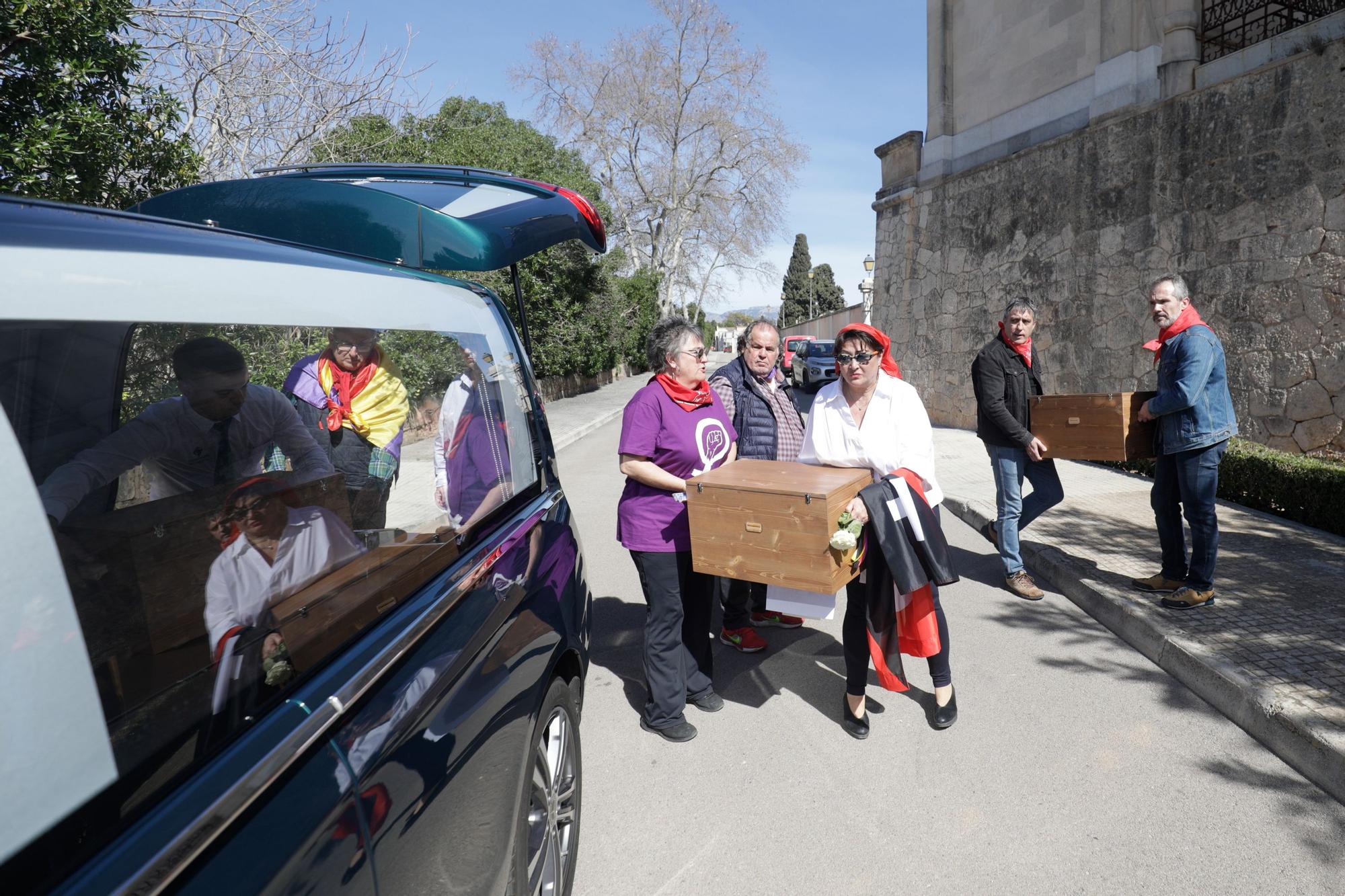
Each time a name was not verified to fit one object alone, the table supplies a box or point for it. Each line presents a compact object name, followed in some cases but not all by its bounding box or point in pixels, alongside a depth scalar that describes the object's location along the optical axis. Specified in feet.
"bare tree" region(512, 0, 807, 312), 113.39
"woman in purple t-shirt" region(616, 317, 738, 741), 11.04
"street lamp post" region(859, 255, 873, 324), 94.26
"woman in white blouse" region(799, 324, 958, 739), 11.10
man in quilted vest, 14.46
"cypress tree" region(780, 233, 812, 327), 280.31
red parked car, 78.43
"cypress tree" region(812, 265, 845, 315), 289.00
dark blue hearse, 3.17
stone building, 26.66
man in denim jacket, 14.34
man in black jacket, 16.71
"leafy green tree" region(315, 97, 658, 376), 44.86
